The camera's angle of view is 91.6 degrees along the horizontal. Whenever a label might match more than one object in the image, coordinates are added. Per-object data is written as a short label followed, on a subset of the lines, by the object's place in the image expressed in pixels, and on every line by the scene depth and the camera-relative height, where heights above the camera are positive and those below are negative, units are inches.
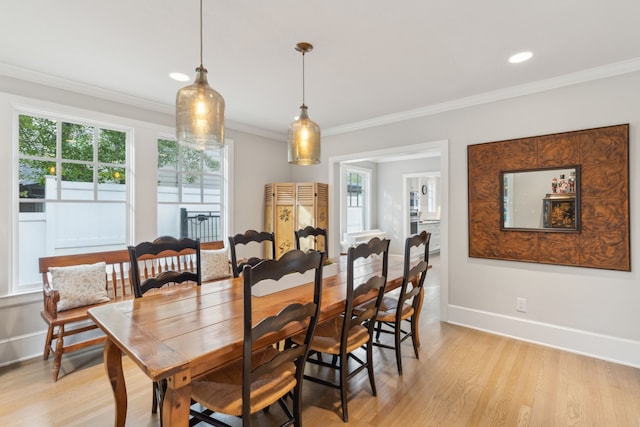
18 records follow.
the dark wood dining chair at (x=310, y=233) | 121.6 -8.4
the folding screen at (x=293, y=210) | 178.9 +1.2
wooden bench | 97.8 -28.2
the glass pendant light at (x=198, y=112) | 65.1 +21.3
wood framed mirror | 106.3 +4.5
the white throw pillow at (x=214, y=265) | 139.3 -23.9
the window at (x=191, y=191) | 151.6 +10.8
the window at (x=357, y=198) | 283.1 +12.7
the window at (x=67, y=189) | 115.6 +9.6
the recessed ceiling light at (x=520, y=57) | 98.3 +49.7
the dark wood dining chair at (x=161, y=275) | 79.8 -16.7
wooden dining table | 48.1 -21.9
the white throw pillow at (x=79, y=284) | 105.3 -24.9
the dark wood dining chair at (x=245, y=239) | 100.0 -9.3
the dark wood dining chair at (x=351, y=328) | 74.9 -32.5
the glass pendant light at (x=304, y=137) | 92.1 +22.3
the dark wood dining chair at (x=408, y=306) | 92.5 -32.2
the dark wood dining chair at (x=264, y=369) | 51.6 -31.2
